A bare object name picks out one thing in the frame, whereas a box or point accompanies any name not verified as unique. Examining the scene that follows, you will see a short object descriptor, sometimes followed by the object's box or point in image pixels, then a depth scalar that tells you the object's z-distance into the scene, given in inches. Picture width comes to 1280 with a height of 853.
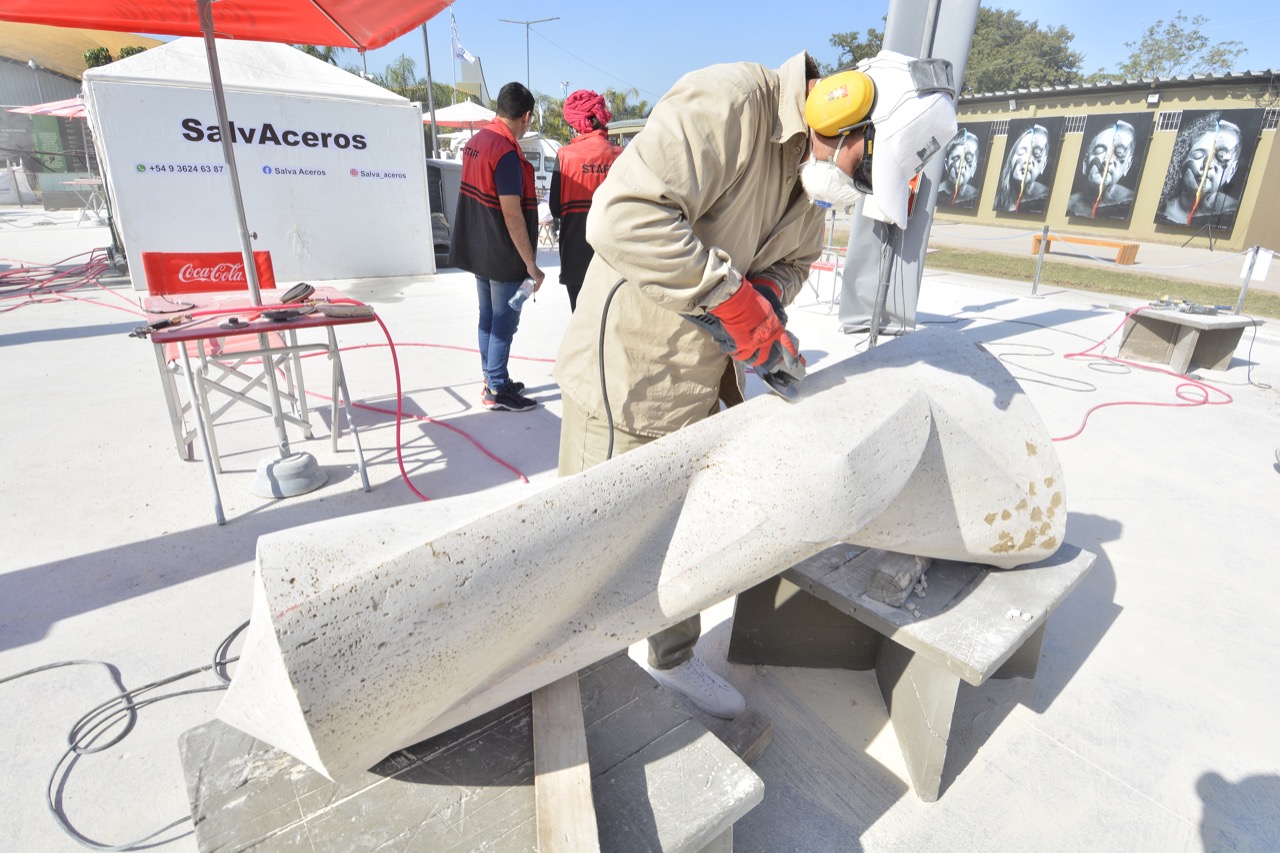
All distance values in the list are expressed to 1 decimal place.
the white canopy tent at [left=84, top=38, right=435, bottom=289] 278.2
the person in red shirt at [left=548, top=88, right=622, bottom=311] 161.6
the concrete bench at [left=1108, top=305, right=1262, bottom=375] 215.8
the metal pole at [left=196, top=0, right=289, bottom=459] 112.8
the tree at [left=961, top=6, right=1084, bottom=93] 1390.3
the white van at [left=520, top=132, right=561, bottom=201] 716.5
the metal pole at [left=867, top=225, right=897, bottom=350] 180.3
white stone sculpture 45.2
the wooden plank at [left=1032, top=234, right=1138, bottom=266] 471.8
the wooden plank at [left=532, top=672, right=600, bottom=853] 46.8
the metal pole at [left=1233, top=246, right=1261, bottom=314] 262.4
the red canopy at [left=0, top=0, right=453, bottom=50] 120.5
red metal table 110.9
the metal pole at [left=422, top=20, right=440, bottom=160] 469.1
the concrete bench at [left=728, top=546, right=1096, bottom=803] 70.4
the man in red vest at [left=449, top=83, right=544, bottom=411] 151.6
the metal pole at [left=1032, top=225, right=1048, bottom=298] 342.6
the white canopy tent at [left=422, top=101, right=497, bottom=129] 561.3
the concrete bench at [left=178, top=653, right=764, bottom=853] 49.3
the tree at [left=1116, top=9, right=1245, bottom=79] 1488.7
